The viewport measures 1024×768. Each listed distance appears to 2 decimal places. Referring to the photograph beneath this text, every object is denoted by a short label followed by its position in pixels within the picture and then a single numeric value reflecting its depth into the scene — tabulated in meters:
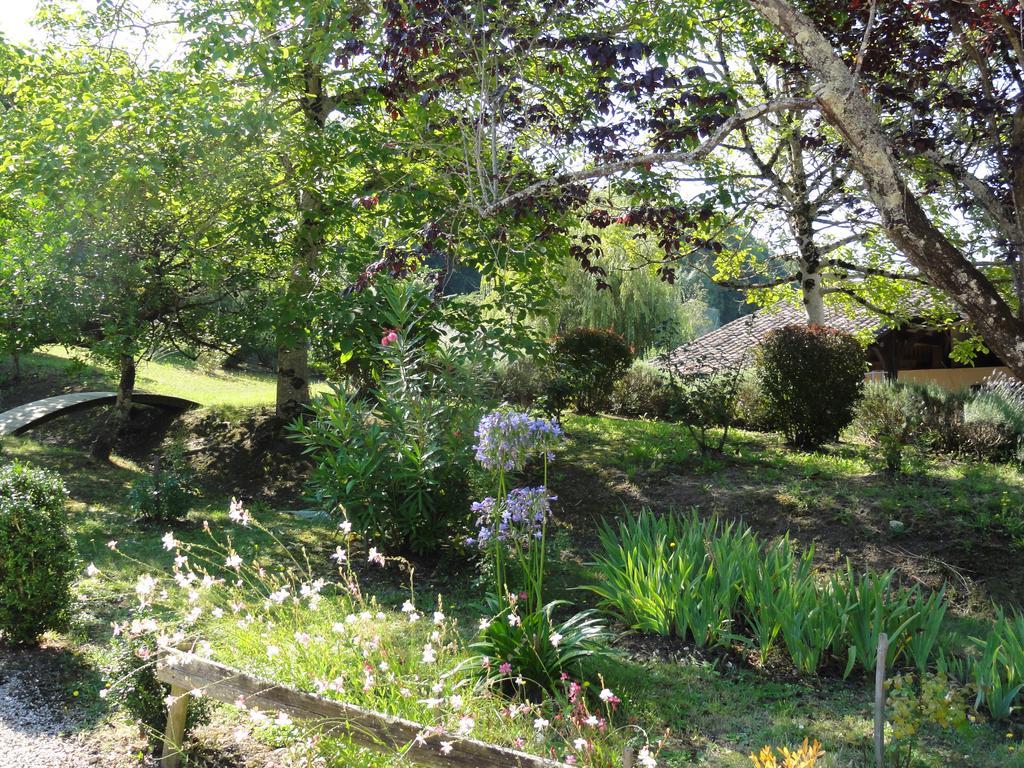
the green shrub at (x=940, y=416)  11.20
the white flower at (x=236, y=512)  4.05
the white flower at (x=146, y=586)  3.53
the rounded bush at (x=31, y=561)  4.71
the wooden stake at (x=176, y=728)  3.50
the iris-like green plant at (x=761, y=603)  4.44
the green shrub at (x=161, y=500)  7.75
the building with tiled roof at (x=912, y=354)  20.55
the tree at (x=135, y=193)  7.62
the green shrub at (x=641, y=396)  15.35
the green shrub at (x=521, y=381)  13.34
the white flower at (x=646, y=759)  2.53
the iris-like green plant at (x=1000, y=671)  3.87
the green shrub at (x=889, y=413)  11.43
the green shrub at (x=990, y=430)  10.75
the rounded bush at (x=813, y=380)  10.84
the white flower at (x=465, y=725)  2.85
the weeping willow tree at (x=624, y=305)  23.88
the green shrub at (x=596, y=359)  15.13
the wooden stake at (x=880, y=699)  2.92
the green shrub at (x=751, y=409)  13.41
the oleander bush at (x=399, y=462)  6.34
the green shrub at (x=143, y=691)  3.72
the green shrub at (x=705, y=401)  10.07
